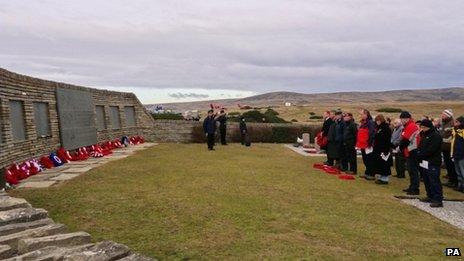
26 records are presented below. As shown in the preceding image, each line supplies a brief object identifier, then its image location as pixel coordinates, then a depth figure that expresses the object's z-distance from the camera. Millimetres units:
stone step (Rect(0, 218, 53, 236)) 6012
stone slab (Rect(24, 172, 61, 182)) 11922
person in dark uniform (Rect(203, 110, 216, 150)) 20861
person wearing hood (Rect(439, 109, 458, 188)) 12602
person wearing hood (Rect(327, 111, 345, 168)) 14867
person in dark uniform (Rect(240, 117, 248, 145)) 25825
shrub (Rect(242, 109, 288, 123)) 36656
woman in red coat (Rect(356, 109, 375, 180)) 13125
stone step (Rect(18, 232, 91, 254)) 5426
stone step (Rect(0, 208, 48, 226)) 6366
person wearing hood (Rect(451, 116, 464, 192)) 11227
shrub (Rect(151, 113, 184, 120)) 31886
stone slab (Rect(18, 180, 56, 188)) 10721
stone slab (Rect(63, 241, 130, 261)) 4969
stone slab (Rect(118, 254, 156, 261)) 5211
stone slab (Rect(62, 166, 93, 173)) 13321
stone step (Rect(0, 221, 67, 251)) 5671
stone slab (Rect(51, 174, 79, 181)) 11742
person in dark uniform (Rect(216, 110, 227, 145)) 23797
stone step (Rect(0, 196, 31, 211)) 6929
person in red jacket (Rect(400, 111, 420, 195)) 11188
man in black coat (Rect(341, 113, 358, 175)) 14203
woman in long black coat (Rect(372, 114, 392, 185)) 12484
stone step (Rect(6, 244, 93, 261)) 5012
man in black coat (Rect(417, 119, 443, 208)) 9609
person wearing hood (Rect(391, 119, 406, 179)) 13191
